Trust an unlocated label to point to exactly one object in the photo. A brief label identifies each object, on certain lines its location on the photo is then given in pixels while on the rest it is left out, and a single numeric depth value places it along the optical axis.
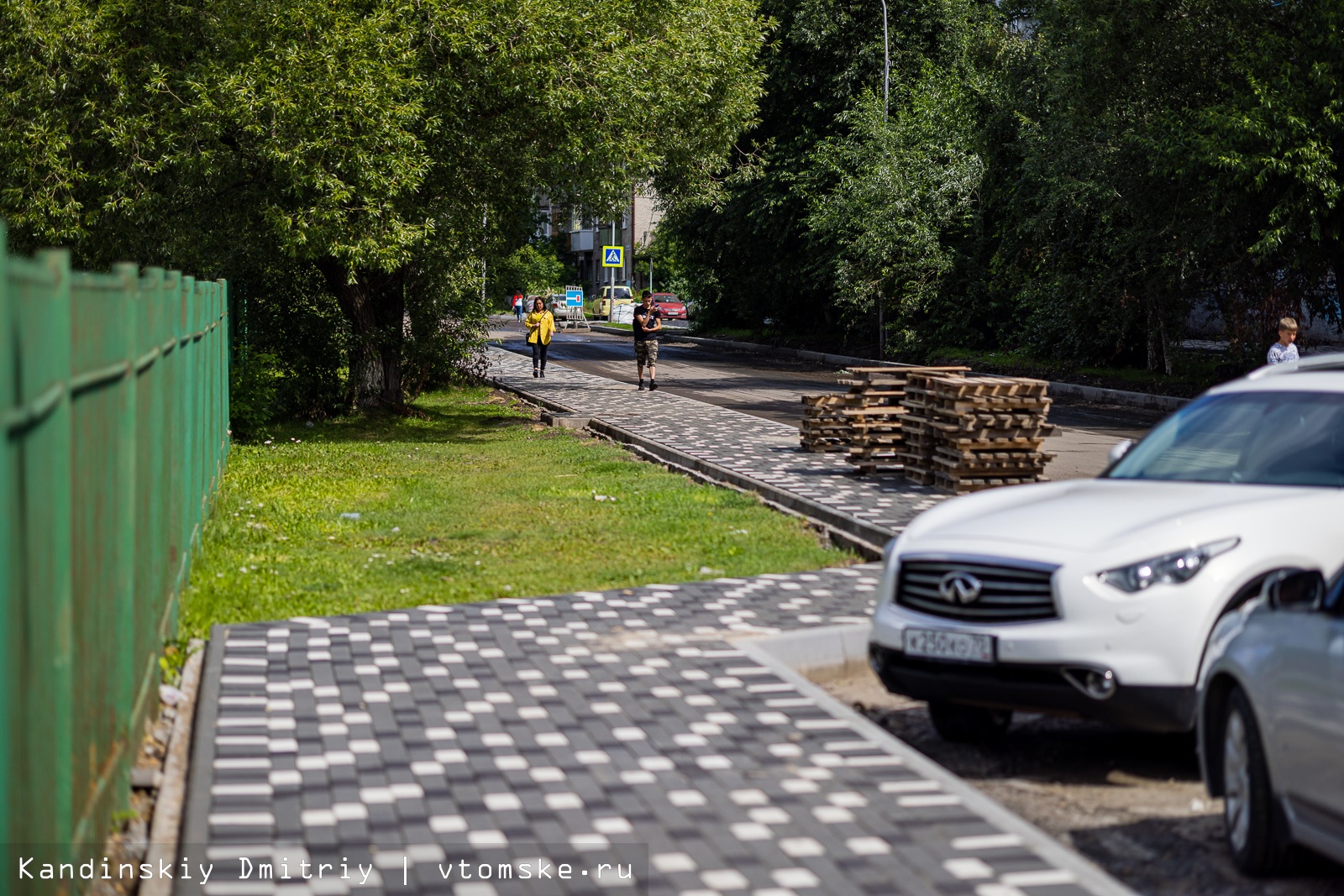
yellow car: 83.44
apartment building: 100.38
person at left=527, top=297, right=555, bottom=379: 33.88
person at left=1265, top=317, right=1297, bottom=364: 16.91
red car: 78.12
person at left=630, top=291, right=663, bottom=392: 29.77
